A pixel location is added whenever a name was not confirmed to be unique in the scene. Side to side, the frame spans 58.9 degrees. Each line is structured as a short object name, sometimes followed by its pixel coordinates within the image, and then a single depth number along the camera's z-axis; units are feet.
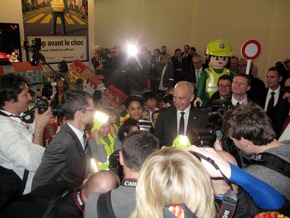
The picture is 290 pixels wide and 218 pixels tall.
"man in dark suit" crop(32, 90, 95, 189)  6.95
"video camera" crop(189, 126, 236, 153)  6.28
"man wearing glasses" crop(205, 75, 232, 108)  13.06
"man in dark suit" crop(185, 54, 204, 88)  24.22
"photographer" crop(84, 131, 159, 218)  4.34
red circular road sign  13.37
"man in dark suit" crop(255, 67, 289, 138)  12.27
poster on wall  28.84
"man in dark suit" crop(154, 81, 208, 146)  10.11
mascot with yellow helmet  13.65
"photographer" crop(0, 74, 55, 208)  7.13
